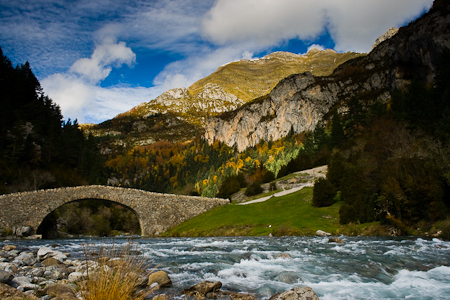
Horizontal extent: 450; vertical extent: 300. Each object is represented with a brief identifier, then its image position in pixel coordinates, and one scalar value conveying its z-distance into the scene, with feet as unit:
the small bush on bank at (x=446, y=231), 58.05
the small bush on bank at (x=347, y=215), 91.26
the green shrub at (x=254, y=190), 188.75
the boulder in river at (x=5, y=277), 23.35
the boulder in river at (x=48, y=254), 42.06
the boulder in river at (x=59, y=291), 21.22
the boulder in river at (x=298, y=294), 20.49
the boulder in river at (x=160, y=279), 29.54
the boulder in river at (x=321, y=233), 84.58
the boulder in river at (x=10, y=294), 17.15
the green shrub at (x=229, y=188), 213.58
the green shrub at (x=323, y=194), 118.42
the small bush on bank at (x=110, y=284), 16.31
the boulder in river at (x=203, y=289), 26.68
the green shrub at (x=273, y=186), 187.09
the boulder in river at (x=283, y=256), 47.00
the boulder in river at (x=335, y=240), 63.87
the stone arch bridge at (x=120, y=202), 125.08
